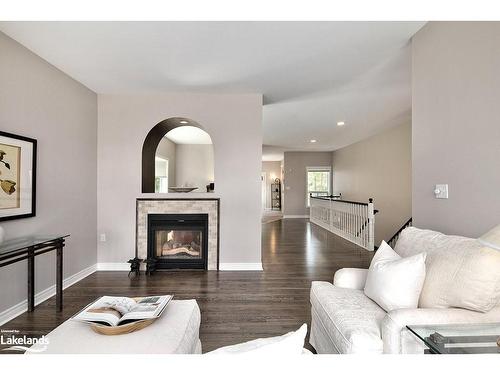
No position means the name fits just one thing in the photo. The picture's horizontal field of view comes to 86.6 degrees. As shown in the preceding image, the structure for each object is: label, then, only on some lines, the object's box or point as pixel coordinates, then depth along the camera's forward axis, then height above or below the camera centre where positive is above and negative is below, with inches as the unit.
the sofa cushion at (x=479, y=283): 48.6 -17.3
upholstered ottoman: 45.7 -27.7
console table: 82.7 -20.2
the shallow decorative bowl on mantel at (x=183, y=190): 161.1 -0.3
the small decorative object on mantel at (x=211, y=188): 172.5 +1.0
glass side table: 34.9 -20.7
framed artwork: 91.7 +4.7
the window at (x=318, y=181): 414.0 +13.8
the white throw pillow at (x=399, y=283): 56.6 -20.5
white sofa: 48.5 -27.2
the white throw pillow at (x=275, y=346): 26.7 -16.3
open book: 52.8 -25.8
